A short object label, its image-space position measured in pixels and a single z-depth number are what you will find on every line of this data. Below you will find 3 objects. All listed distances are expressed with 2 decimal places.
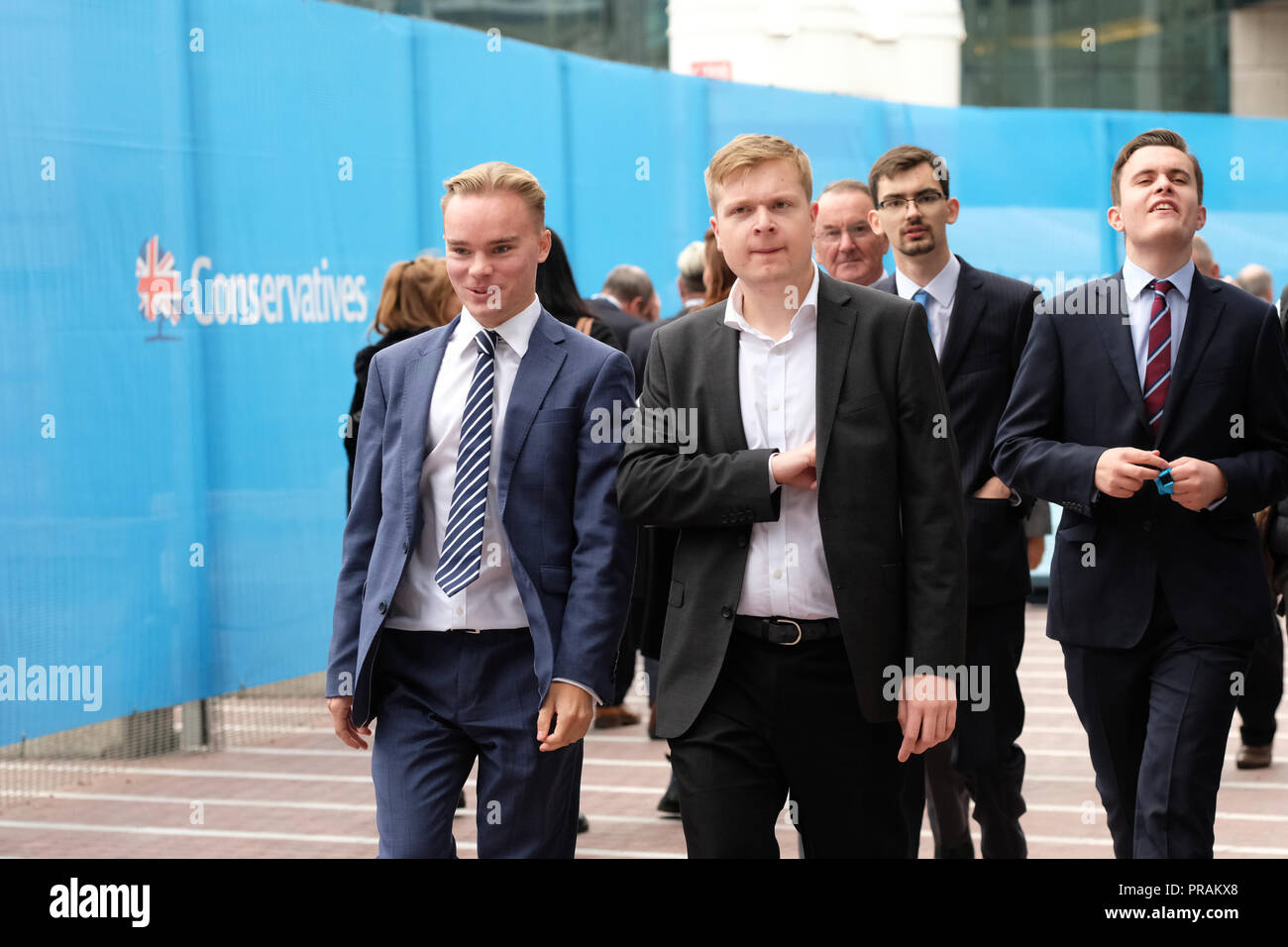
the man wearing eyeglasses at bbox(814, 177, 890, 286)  5.93
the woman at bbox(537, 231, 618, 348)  6.49
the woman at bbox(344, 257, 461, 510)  6.58
